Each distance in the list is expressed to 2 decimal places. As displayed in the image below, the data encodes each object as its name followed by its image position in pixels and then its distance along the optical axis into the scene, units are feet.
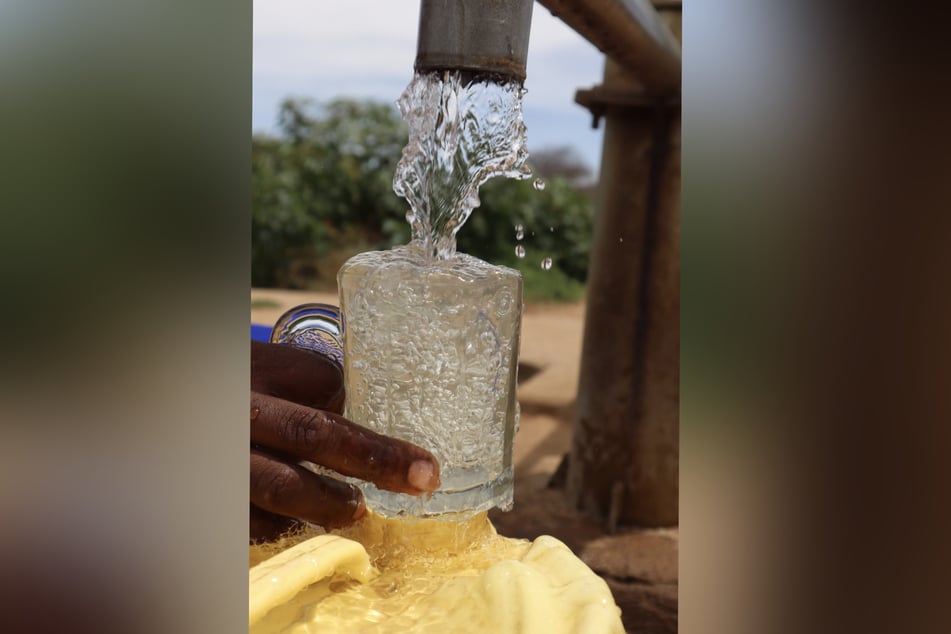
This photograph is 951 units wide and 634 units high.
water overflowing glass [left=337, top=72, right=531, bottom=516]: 1.93
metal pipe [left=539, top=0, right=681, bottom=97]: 3.40
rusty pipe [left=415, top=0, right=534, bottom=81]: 1.87
